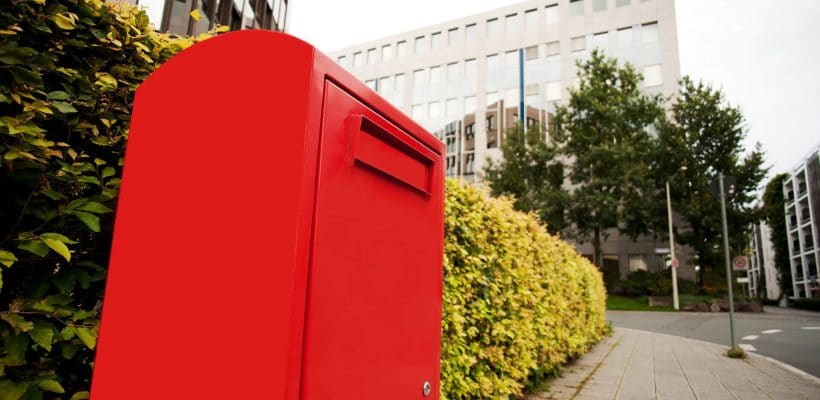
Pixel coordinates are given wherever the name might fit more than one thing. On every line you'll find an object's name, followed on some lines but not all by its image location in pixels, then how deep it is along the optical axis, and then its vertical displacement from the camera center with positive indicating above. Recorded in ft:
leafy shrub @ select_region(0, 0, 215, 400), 4.88 +1.09
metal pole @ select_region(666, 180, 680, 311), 76.48 -0.90
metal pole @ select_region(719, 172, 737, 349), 28.65 +1.63
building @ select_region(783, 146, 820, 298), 173.88 +29.94
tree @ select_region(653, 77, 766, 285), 90.27 +25.81
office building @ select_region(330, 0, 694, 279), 105.91 +58.82
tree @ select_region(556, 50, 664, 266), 90.74 +28.83
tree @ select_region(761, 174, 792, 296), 185.12 +23.16
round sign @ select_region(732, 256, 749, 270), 50.16 +3.08
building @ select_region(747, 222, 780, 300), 246.68 +14.78
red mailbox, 3.90 +0.32
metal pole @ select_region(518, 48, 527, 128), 119.44 +51.15
